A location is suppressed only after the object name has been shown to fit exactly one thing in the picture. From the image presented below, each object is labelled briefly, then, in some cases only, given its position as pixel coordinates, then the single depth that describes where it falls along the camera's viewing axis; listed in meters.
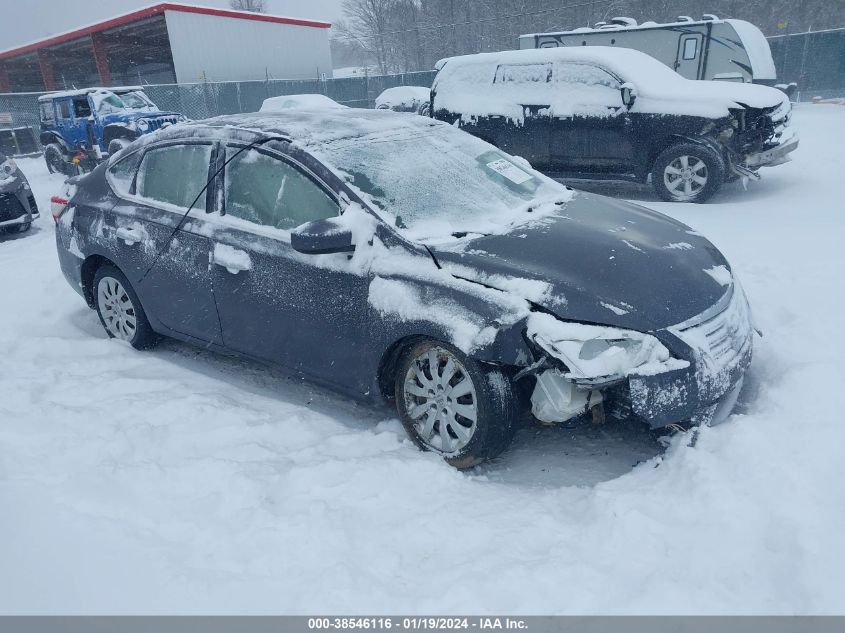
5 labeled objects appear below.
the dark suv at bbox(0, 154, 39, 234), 8.59
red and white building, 27.17
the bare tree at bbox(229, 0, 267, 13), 81.24
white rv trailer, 13.98
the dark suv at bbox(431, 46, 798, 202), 7.80
